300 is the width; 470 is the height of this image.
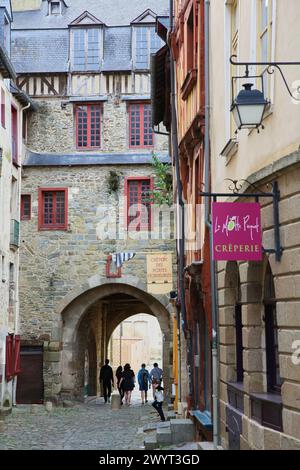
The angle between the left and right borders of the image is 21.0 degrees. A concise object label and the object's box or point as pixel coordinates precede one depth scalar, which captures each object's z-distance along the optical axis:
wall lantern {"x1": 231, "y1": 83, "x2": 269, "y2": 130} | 7.17
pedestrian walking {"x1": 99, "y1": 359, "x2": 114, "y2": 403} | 26.30
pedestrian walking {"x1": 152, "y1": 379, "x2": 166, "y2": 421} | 17.33
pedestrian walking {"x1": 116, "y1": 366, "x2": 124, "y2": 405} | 24.88
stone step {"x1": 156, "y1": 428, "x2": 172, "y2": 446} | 12.92
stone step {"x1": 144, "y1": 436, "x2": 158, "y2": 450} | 12.77
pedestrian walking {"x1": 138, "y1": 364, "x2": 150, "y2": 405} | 25.59
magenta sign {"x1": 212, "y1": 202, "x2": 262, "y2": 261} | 7.62
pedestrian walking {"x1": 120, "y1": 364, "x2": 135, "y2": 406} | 24.44
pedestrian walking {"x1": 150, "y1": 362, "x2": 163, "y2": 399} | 22.83
